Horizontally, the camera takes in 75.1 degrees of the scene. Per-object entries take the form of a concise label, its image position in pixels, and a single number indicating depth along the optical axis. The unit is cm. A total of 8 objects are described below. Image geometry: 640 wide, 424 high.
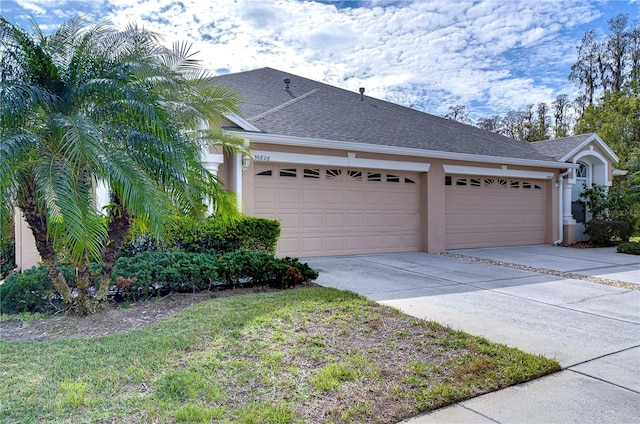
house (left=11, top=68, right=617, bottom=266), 973
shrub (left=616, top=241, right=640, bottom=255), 1216
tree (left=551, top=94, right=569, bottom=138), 3122
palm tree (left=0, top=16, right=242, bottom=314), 407
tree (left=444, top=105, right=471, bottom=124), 3291
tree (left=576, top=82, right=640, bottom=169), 2277
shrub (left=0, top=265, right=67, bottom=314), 519
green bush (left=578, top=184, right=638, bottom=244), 1434
